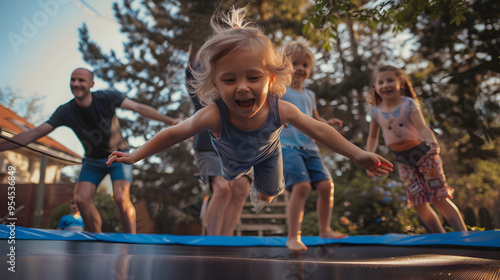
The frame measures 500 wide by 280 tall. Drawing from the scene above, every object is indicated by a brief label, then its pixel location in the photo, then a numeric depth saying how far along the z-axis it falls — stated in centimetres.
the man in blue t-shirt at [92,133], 218
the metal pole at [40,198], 245
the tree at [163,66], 385
